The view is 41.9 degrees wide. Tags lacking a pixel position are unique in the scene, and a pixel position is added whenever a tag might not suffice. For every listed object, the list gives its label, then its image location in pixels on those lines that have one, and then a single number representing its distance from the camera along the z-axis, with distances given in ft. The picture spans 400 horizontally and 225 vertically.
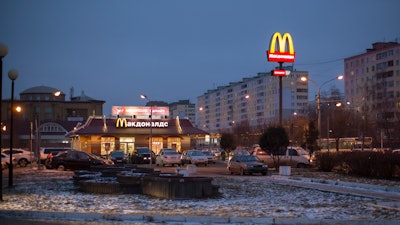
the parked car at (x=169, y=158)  155.99
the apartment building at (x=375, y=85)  265.95
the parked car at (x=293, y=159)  131.23
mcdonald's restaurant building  225.97
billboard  241.55
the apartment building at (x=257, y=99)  466.29
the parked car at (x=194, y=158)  159.53
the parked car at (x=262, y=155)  137.08
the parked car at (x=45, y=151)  157.48
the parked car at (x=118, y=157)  160.56
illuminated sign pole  155.84
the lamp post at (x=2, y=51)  57.31
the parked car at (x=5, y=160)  140.48
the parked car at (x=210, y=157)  171.93
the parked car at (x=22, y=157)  160.56
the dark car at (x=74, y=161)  123.54
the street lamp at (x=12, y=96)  68.95
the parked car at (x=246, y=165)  109.40
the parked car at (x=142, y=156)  174.29
